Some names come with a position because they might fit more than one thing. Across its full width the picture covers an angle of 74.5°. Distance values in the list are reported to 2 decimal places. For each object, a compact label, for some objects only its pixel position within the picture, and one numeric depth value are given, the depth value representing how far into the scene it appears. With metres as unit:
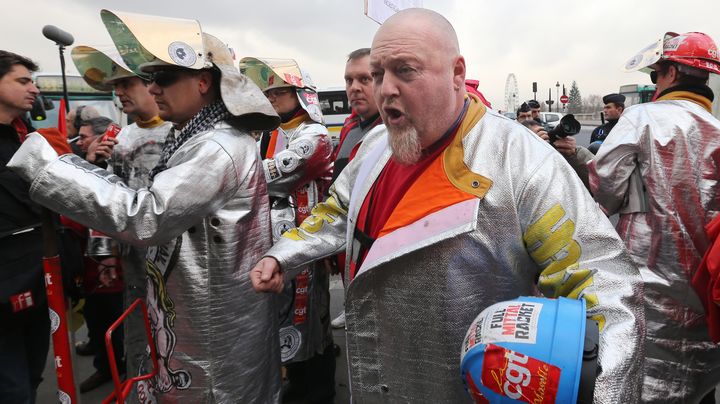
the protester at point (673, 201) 2.34
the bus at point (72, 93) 11.60
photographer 3.18
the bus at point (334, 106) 19.22
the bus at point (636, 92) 15.84
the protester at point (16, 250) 2.19
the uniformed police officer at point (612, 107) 6.52
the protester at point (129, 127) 2.90
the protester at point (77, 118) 3.65
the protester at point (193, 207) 1.62
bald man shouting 1.21
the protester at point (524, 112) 6.09
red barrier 1.70
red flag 2.01
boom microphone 2.83
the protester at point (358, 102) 3.22
